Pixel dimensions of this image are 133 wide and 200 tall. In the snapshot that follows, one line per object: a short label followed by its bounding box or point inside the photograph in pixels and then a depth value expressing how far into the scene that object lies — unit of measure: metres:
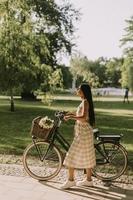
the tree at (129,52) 80.81
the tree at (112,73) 126.94
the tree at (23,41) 18.89
